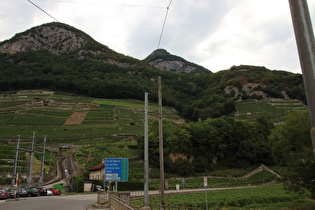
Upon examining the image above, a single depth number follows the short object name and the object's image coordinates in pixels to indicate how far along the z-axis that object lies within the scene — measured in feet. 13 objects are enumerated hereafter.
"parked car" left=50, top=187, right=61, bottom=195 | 112.47
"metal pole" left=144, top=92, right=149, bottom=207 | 41.57
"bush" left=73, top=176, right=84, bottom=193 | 120.88
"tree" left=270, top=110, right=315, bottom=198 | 55.77
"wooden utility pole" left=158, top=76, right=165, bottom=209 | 48.23
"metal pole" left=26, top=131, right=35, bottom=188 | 118.82
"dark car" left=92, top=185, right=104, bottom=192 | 125.44
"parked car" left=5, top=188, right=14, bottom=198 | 88.54
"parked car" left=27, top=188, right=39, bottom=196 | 102.21
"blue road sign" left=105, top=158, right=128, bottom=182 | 59.06
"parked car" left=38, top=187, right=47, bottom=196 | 106.87
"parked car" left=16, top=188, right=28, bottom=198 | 93.35
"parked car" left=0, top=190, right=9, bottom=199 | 85.77
